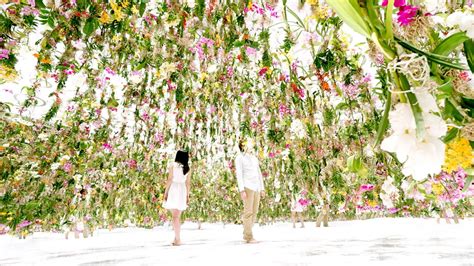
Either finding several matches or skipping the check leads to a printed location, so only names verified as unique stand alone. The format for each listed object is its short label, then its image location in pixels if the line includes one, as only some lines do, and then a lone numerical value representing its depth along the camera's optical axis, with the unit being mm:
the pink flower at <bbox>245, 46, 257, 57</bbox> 2586
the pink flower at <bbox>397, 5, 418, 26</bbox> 586
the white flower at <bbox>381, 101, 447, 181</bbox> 482
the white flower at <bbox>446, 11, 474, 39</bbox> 578
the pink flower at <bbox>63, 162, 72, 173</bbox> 4000
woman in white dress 4398
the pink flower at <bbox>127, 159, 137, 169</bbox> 5407
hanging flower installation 515
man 4059
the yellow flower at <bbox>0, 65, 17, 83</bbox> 2183
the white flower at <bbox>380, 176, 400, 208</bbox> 1722
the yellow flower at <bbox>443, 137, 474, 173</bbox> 589
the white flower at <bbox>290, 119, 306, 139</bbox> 3469
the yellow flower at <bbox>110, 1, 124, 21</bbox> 2215
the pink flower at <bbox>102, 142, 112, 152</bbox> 4471
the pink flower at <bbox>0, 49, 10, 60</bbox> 2088
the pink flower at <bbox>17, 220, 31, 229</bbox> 4497
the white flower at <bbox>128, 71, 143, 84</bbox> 3588
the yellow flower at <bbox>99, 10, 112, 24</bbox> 2096
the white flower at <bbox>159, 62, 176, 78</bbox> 3094
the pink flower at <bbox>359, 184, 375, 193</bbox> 2849
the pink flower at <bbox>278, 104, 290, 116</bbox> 3679
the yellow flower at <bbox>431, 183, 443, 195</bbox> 1060
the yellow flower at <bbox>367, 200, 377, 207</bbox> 3017
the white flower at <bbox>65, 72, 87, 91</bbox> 3193
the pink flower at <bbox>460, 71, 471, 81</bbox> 564
